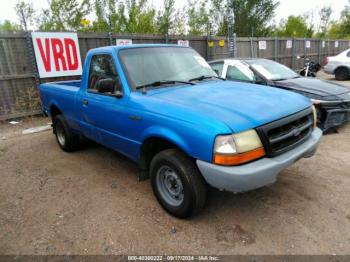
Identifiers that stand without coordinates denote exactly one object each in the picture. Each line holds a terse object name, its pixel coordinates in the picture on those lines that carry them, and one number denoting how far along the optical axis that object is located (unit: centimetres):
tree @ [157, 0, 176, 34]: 1959
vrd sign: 765
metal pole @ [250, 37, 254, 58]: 1394
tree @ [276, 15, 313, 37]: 3834
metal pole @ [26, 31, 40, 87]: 750
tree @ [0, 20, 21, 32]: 2698
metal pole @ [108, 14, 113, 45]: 880
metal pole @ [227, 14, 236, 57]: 929
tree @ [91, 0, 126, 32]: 1886
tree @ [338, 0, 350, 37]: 3622
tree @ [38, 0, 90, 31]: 1980
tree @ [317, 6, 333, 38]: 4312
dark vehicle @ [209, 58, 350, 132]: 533
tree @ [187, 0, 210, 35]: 2342
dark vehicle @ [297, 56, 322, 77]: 1149
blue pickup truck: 246
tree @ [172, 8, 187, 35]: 2139
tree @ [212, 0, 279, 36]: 2848
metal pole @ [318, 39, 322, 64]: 1991
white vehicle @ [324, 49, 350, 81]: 1285
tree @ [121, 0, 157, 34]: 1895
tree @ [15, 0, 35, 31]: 2021
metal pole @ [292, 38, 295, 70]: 1667
